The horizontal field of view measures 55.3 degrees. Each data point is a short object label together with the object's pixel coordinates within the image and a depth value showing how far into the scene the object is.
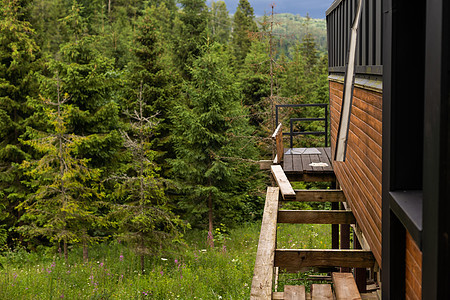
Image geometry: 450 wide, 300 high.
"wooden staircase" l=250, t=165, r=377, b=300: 4.16
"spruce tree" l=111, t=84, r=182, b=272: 13.42
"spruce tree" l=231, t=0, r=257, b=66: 45.81
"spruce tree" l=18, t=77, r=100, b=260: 14.79
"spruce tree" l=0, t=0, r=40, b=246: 19.52
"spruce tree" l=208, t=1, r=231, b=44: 70.81
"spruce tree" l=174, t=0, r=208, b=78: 26.88
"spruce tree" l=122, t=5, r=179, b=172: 22.53
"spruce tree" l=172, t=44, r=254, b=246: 20.11
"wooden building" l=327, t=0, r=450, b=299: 2.25
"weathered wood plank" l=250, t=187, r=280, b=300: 3.76
